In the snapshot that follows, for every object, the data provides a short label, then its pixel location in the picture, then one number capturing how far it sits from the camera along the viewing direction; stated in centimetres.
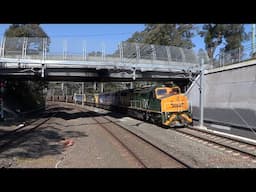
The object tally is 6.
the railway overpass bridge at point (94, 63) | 1642
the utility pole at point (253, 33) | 1882
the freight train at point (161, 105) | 1326
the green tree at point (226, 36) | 3248
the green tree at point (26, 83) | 1654
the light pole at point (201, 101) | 1371
